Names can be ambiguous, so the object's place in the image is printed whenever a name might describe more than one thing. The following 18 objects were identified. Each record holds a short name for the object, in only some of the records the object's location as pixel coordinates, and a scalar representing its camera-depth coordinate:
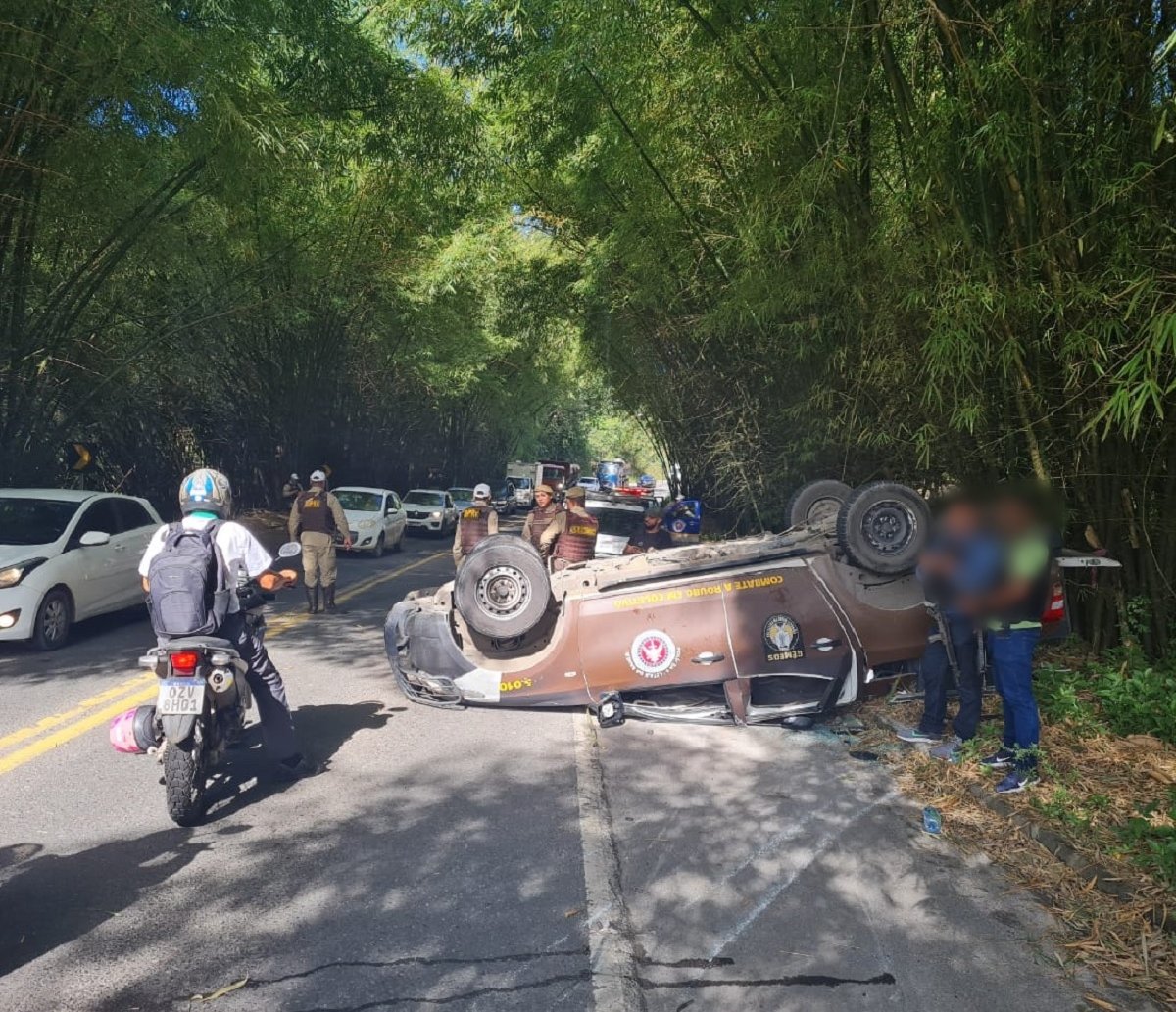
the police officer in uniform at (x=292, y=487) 14.61
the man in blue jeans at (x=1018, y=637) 4.87
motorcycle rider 4.59
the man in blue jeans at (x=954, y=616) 5.11
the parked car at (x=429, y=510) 24.95
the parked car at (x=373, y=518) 18.25
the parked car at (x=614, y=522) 12.20
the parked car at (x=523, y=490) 42.22
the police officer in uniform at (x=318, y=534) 10.55
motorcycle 4.17
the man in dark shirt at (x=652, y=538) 10.97
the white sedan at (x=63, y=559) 7.94
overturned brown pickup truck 5.89
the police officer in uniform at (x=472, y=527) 9.52
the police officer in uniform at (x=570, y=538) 8.94
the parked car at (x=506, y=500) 36.31
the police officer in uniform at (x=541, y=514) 9.54
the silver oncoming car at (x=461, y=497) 29.05
